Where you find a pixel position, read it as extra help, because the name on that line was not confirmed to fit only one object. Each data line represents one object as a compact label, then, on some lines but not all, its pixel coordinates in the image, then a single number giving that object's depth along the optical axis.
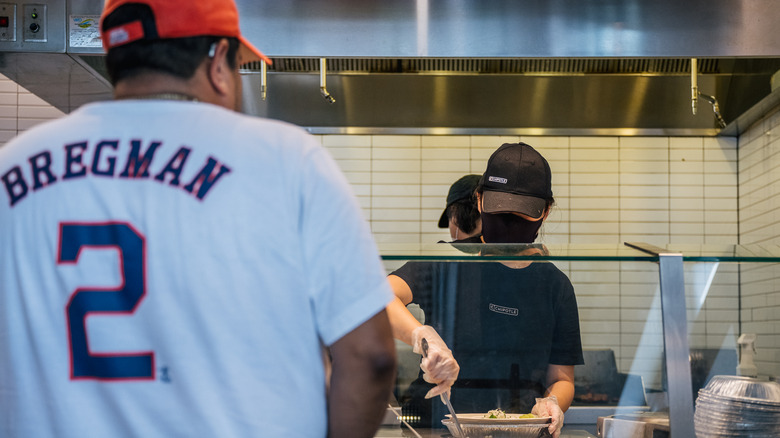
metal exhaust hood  3.40
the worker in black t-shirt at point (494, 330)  1.91
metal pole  1.62
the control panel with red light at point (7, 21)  3.39
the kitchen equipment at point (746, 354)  1.77
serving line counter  1.67
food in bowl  1.83
